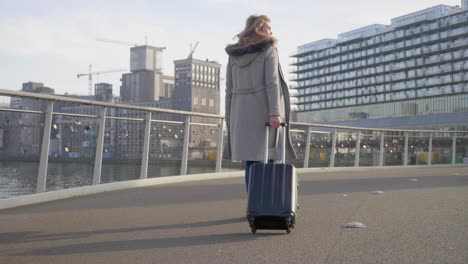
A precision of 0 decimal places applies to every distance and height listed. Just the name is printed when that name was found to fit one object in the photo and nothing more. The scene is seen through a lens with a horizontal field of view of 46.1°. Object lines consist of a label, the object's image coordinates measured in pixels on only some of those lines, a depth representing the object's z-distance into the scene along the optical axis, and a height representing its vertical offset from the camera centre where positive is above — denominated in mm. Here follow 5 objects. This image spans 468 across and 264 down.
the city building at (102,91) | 193750 +24693
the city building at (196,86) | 175125 +25807
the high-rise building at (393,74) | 128250 +27623
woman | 5105 +719
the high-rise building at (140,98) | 193075 +22732
